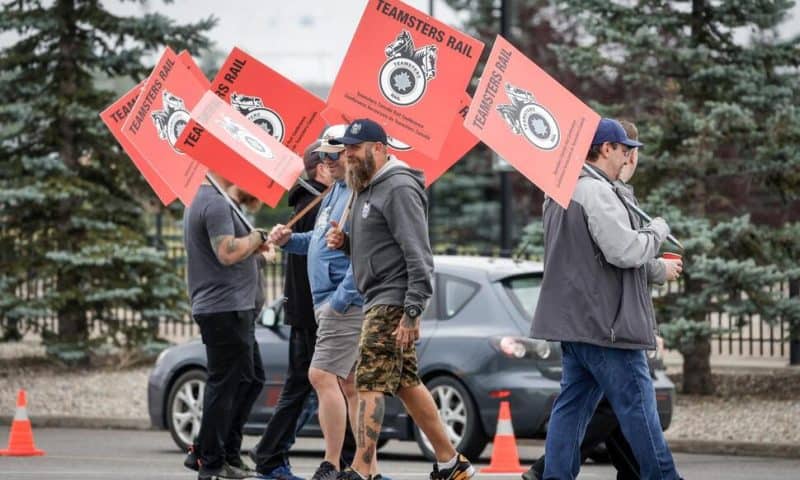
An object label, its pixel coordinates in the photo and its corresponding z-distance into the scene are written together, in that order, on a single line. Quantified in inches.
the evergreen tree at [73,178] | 1473.6
